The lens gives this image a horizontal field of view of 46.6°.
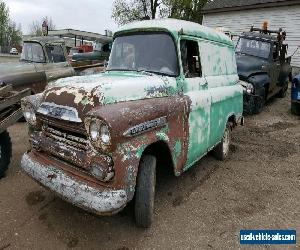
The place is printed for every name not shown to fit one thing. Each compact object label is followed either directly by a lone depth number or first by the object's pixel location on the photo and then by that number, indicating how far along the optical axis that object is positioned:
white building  18.52
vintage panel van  3.29
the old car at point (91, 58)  11.47
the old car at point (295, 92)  9.82
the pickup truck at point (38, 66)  8.20
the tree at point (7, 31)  52.28
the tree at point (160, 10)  28.34
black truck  9.84
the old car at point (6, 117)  5.09
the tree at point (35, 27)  75.31
